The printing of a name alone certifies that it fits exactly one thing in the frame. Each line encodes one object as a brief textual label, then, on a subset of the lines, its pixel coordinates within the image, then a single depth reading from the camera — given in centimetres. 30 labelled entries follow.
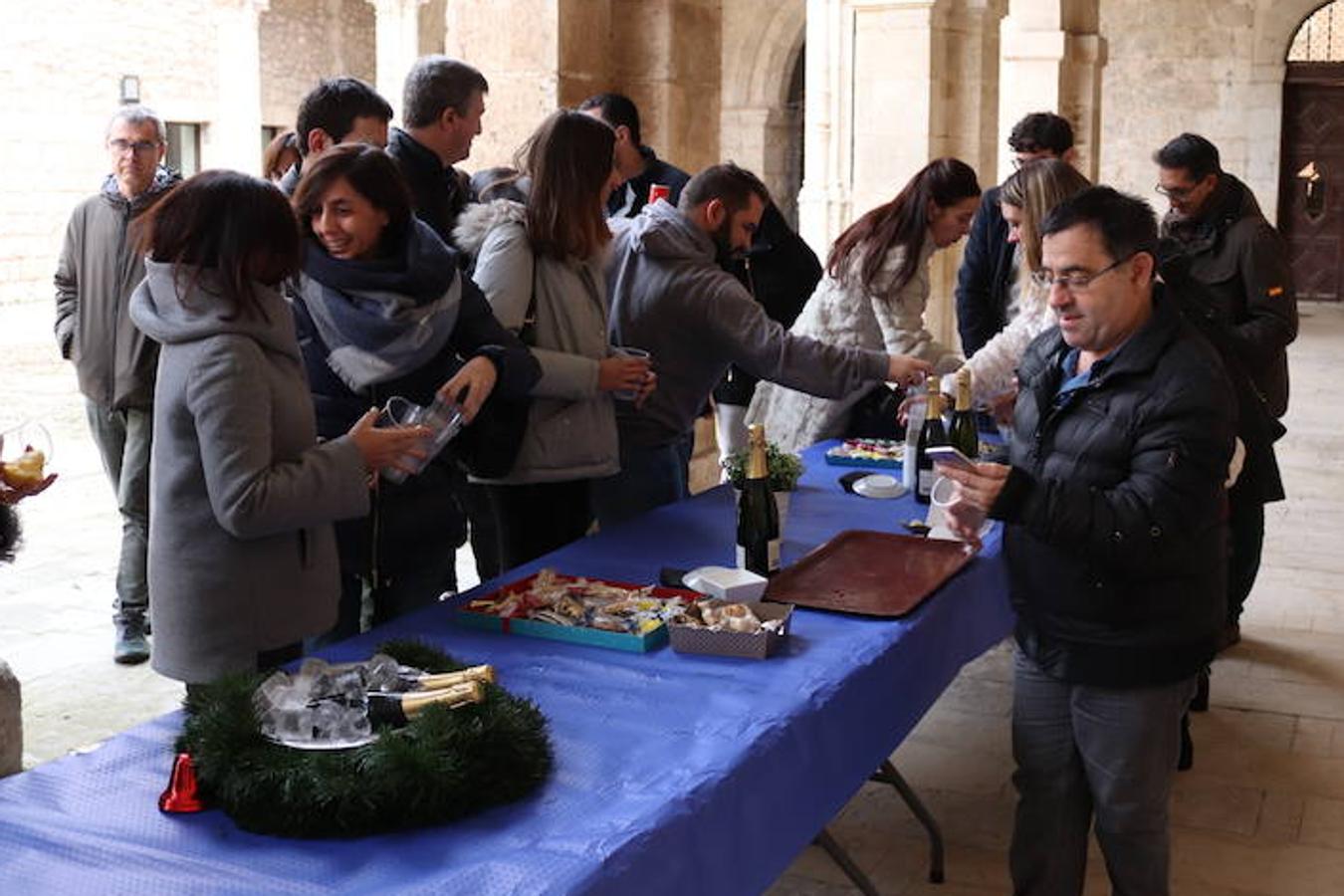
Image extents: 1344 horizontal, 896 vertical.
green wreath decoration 192
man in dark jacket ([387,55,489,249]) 411
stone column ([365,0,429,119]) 1630
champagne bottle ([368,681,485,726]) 209
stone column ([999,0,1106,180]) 1170
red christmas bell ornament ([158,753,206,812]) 200
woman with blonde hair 446
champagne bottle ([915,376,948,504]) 384
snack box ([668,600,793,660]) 265
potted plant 341
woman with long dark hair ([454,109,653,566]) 369
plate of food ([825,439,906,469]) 440
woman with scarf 314
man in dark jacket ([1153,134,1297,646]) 490
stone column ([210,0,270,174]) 1642
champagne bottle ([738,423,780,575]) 319
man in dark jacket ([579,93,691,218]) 523
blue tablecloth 186
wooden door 2022
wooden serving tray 303
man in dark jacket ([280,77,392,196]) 399
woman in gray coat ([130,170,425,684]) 259
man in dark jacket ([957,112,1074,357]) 566
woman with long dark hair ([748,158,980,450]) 491
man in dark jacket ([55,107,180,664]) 506
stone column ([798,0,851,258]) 1102
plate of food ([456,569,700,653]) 267
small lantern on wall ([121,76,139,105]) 1611
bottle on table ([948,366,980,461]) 382
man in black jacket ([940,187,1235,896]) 261
